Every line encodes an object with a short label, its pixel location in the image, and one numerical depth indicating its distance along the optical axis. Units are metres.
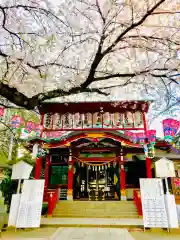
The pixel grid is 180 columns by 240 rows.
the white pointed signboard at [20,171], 6.38
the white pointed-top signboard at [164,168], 6.41
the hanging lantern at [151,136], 11.47
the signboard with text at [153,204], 5.86
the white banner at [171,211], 5.87
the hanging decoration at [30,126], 11.93
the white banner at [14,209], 5.95
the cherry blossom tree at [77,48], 3.60
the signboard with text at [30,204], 5.90
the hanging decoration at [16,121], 9.20
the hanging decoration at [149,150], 11.32
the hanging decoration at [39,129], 12.69
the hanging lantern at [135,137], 12.10
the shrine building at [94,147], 12.12
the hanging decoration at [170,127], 8.98
